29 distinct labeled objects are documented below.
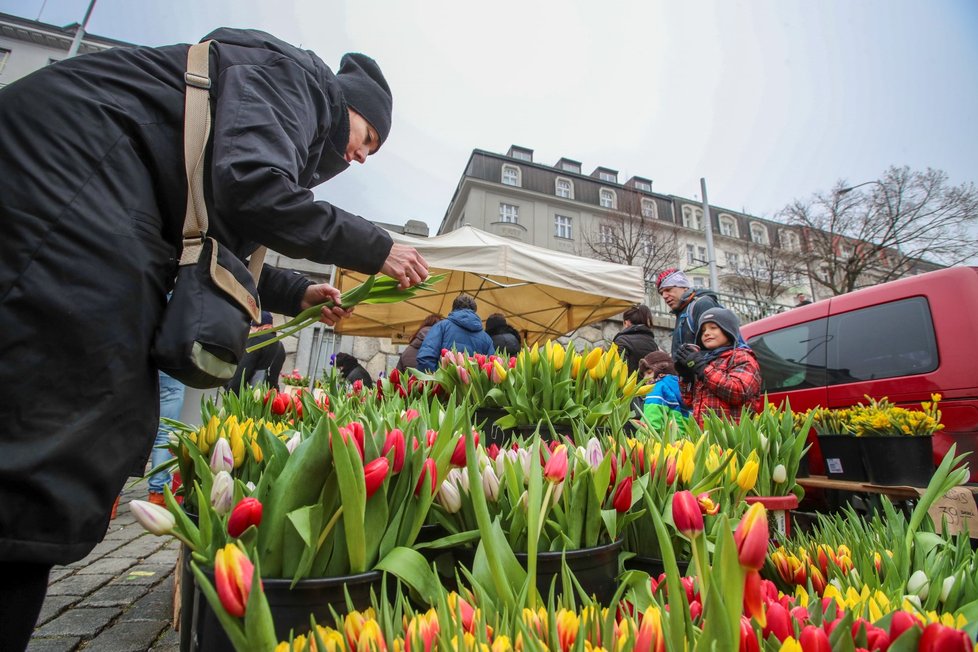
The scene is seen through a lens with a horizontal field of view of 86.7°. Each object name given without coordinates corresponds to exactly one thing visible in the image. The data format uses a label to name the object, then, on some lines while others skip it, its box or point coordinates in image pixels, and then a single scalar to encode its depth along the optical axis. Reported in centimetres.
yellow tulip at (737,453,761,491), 108
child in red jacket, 305
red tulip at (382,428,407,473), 76
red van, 327
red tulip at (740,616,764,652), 48
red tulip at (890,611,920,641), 49
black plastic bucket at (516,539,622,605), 79
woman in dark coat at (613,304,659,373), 467
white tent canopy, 555
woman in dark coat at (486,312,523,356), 514
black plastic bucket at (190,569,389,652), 66
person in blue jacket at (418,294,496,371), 379
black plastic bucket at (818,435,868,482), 296
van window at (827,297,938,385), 357
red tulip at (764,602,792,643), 52
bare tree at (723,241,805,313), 1736
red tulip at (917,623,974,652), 43
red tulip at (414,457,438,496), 78
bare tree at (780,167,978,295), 1473
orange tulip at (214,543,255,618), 49
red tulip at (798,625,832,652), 46
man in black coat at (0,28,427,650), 97
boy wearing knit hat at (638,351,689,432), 399
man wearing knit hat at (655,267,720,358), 407
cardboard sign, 229
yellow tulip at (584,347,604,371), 162
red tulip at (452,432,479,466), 88
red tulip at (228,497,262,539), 61
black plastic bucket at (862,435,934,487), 270
